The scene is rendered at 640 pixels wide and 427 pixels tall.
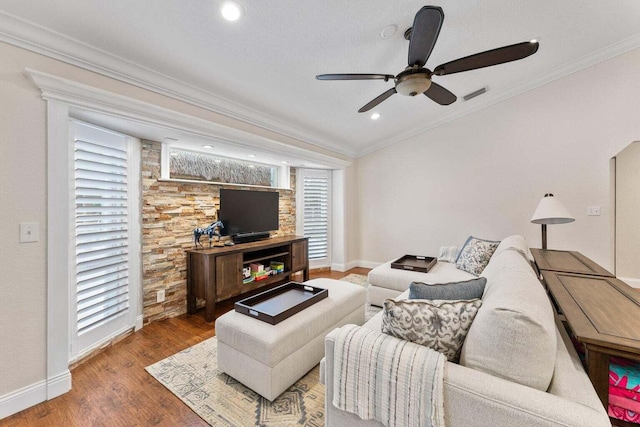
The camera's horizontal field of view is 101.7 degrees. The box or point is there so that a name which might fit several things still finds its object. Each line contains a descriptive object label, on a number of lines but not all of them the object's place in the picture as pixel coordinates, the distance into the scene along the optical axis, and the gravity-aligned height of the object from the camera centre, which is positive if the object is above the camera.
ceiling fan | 1.45 +1.06
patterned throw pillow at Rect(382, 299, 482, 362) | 1.17 -0.50
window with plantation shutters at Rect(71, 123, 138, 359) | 2.20 -0.21
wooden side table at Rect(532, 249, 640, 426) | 0.99 -0.46
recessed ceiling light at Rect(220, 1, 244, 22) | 1.75 +1.40
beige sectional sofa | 0.85 -0.61
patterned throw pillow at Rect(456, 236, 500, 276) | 2.97 -0.50
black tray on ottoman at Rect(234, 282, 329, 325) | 1.88 -0.73
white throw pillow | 3.75 -0.60
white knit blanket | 1.00 -0.68
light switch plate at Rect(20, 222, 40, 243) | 1.68 -0.12
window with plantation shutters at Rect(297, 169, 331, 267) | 5.02 +0.04
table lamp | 2.68 +0.00
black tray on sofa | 3.20 -0.66
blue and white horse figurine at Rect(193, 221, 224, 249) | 3.17 -0.21
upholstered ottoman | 1.68 -0.92
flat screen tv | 3.53 +0.04
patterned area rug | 1.58 -1.24
